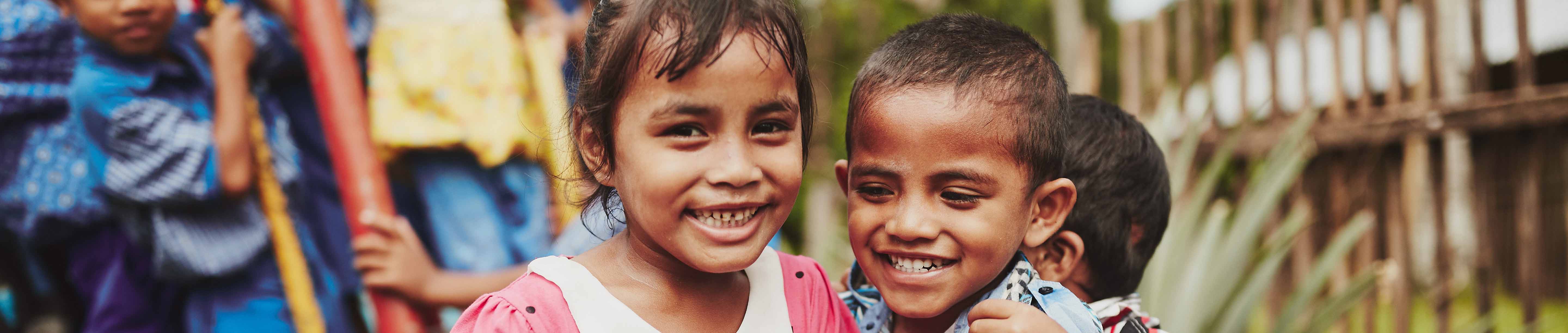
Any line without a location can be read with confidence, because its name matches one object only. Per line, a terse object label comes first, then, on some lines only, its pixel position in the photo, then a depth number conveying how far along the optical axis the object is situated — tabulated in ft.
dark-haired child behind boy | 5.02
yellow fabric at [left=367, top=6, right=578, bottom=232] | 8.06
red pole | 7.34
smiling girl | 3.60
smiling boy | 3.98
